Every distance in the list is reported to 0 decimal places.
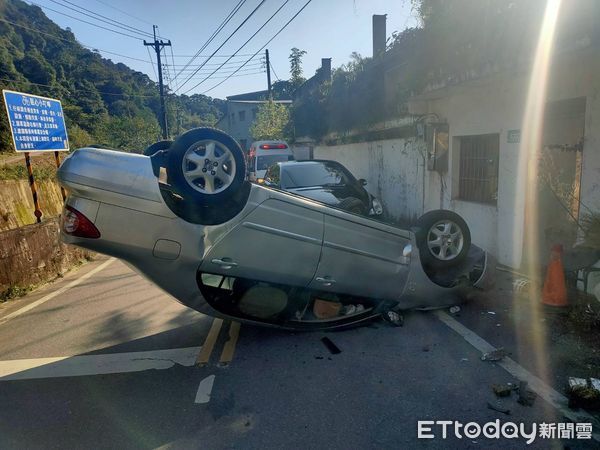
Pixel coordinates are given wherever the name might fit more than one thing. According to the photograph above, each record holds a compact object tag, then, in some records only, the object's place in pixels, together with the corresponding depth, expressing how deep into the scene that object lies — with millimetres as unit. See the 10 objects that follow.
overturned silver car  3244
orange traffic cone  4770
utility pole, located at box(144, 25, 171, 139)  31772
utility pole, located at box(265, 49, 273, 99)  33975
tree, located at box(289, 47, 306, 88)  36750
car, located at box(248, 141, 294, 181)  18047
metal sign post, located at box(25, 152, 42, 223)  8875
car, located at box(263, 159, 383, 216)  7668
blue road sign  8734
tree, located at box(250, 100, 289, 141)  28016
